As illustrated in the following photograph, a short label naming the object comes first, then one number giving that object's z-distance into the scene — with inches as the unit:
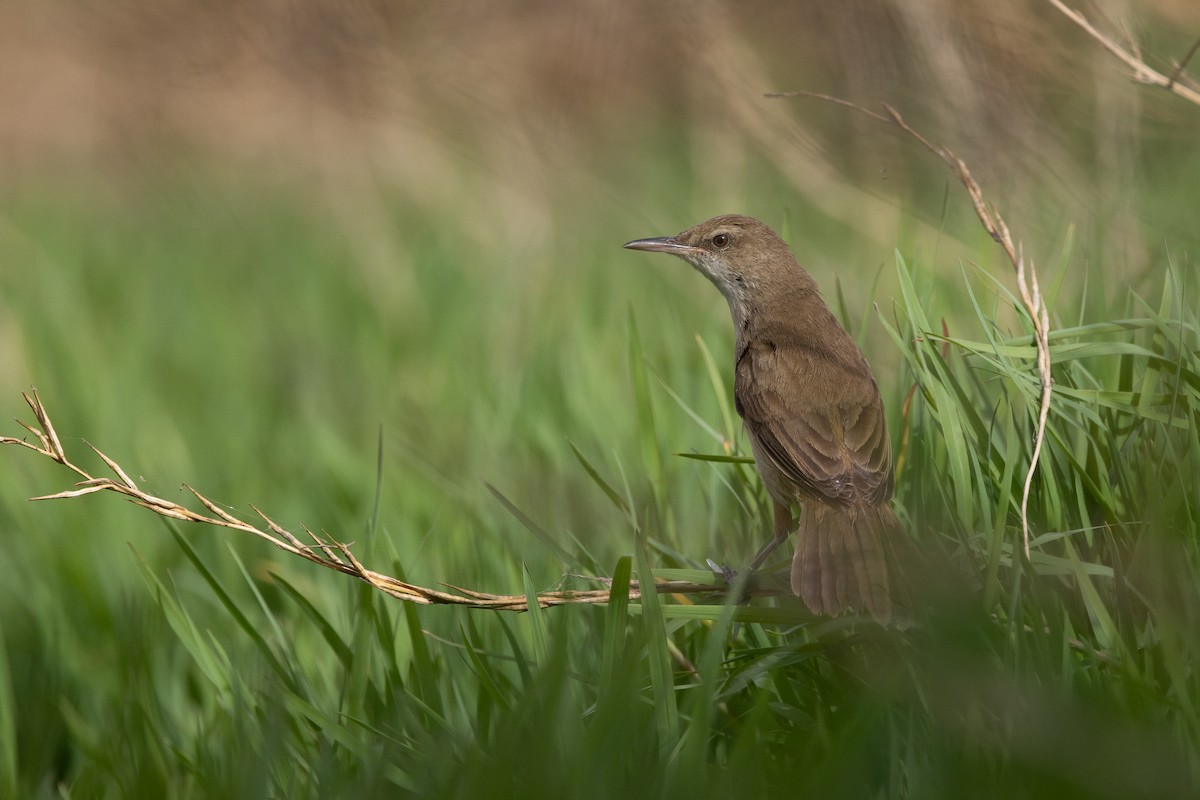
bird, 197.8
